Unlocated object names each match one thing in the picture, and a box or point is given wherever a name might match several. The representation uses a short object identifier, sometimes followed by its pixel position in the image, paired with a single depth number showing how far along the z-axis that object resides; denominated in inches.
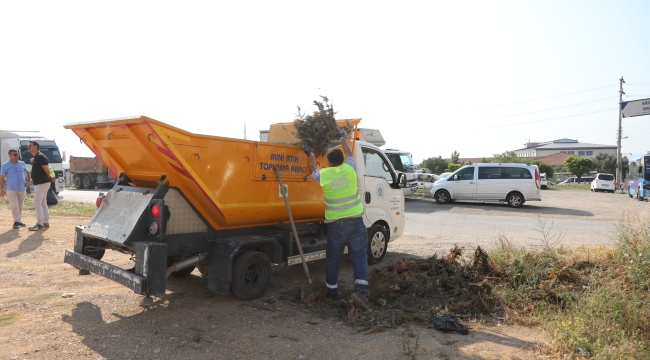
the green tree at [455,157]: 2482.5
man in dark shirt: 385.7
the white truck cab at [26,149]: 815.1
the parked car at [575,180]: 1881.0
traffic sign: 1272.1
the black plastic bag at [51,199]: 587.8
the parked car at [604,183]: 1331.2
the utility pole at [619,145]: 1493.1
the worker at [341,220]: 226.2
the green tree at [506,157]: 1900.6
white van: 729.6
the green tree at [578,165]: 1973.4
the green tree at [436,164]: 2230.6
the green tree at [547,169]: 2005.5
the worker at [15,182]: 392.2
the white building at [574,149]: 3577.8
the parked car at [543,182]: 1412.9
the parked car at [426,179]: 965.8
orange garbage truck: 196.4
